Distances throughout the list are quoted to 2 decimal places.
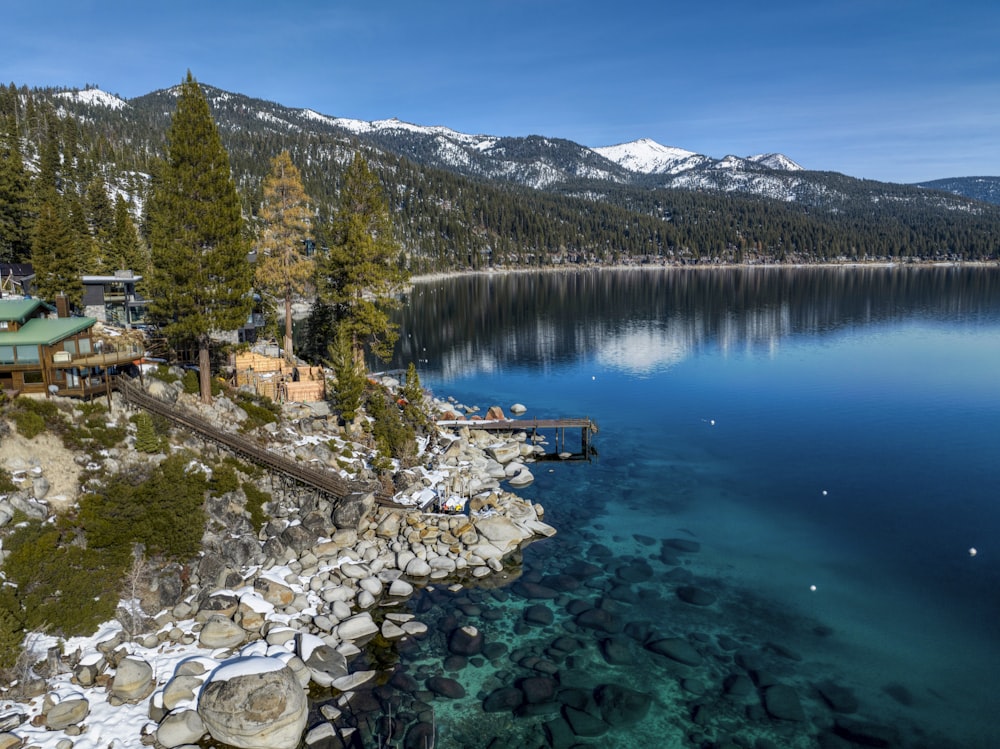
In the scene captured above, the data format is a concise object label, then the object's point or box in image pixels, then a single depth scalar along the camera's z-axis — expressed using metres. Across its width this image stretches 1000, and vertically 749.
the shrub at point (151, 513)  28.39
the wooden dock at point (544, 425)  53.94
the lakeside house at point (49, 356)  34.25
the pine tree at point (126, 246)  83.69
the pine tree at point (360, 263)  53.50
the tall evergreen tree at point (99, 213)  100.21
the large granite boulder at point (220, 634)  25.22
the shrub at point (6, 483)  27.92
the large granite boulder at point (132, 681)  22.06
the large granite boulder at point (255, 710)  20.73
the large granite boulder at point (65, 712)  20.64
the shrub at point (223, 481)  33.56
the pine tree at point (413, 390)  51.97
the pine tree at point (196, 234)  38.56
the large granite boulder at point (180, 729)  20.53
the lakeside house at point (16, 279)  63.25
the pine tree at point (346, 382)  45.25
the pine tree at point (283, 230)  53.28
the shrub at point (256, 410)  40.69
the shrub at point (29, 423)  30.89
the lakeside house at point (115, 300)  62.44
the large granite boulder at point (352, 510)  35.16
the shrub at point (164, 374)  40.26
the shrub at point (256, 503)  33.81
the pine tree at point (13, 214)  78.94
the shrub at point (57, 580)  24.17
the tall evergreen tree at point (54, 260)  55.75
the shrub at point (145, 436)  33.28
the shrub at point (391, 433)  45.00
